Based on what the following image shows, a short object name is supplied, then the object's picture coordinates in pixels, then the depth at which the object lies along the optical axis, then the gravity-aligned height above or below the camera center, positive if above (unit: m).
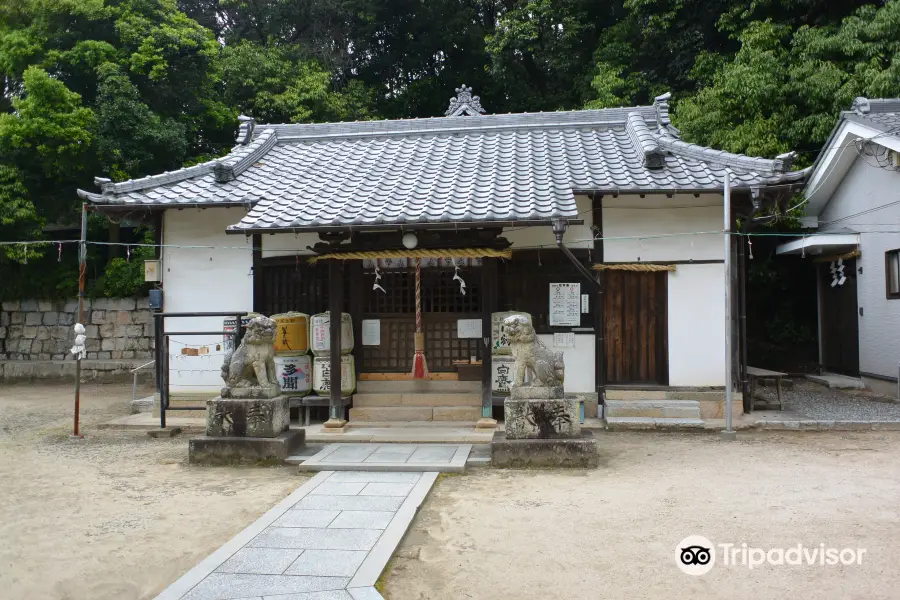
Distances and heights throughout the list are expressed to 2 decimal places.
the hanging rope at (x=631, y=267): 11.04 +0.92
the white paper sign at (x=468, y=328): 11.42 -0.14
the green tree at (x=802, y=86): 15.21 +5.75
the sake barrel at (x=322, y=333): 11.02 -0.22
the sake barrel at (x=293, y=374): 11.20 -0.95
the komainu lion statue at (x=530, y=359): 8.46 -0.53
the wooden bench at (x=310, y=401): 10.91 -1.40
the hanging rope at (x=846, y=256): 14.77 +1.54
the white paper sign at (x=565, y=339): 11.19 -0.35
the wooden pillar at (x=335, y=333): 10.50 -0.21
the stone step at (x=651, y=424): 10.31 -1.72
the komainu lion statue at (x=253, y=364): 8.86 -0.61
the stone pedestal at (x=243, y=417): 8.74 -1.34
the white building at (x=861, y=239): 13.28 +1.80
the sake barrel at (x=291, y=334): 11.11 -0.23
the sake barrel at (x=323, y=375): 11.10 -0.96
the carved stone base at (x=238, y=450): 8.59 -1.78
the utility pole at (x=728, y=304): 9.27 +0.23
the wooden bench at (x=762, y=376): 11.81 -1.07
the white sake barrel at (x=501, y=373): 11.02 -0.93
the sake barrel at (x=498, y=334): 10.95 -0.25
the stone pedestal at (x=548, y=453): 8.14 -1.73
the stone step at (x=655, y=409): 10.65 -1.53
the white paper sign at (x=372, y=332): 11.57 -0.21
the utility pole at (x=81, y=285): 10.53 +0.61
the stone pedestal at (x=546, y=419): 8.28 -1.31
